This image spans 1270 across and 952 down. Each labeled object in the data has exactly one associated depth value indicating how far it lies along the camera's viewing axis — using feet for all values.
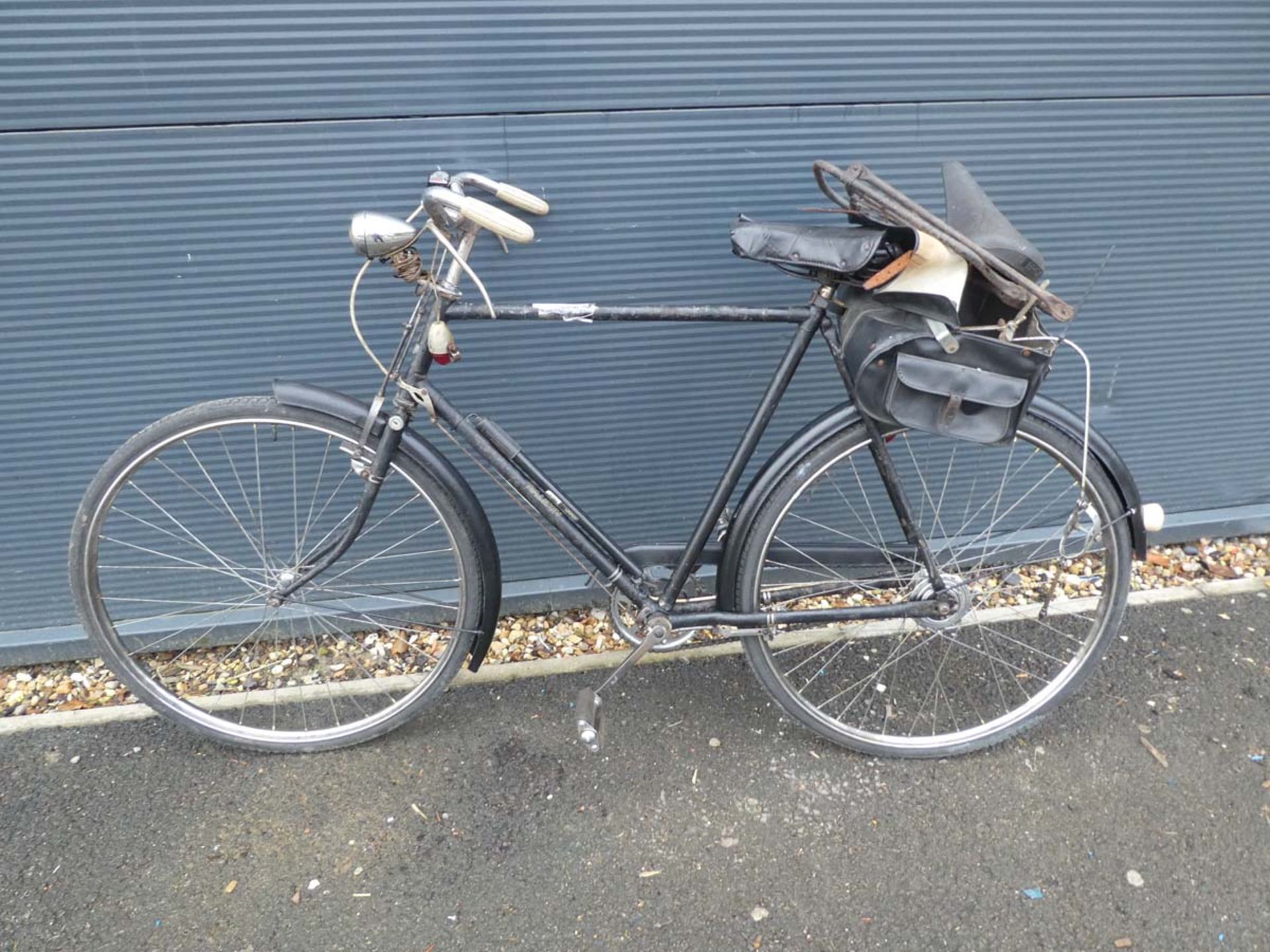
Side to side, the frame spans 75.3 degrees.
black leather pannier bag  6.12
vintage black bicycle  6.18
